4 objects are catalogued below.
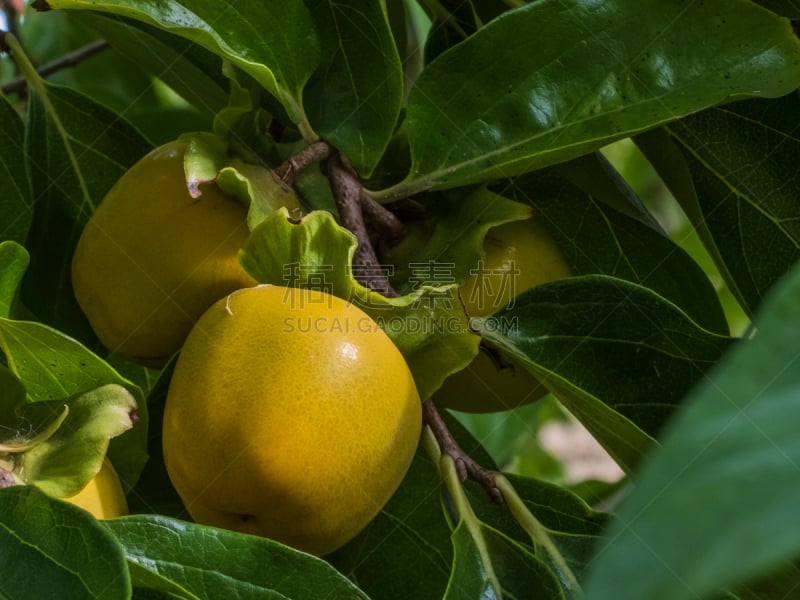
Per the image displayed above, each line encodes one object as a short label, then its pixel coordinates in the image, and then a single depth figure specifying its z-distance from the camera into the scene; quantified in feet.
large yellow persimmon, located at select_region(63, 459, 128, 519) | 2.39
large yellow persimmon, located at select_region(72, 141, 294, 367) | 2.47
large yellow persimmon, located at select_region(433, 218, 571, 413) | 2.57
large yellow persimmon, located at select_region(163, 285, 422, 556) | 2.31
